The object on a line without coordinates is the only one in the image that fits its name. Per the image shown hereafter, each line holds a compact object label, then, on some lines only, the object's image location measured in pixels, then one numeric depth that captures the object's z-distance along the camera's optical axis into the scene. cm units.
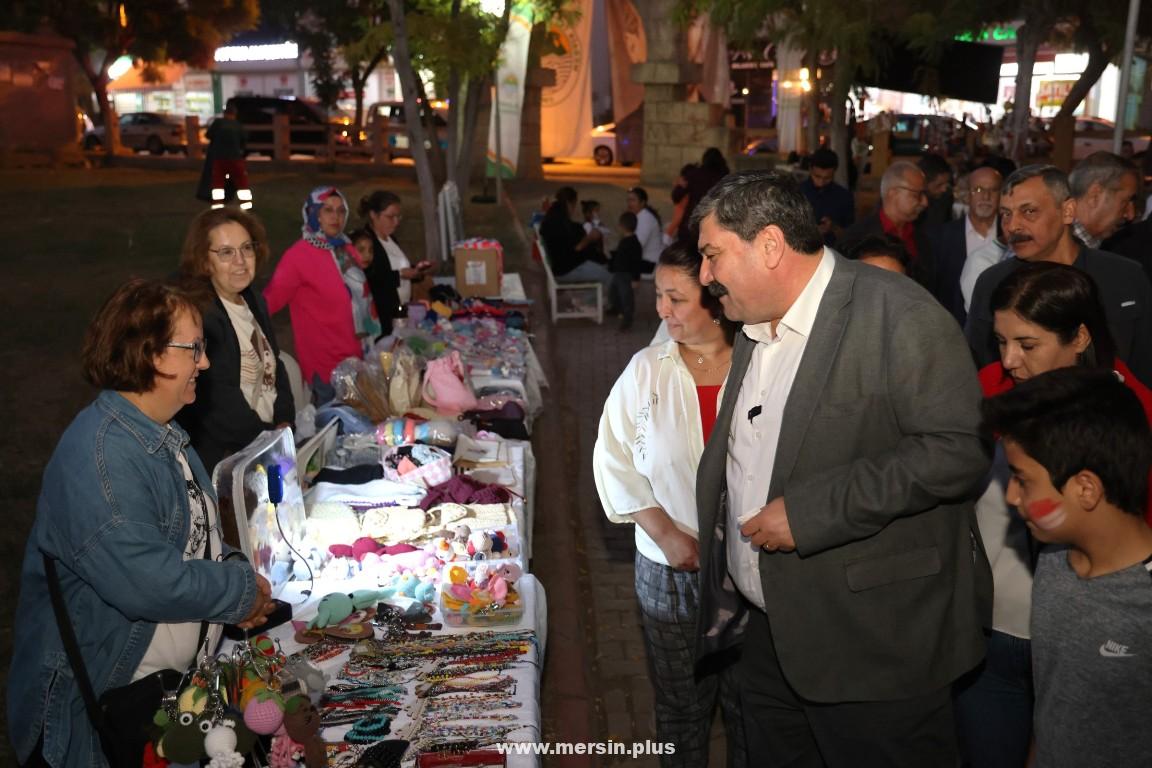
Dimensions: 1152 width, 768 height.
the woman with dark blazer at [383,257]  791
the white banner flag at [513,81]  2288
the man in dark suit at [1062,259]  391
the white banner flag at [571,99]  2923
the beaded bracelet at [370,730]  298
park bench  1289
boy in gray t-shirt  225
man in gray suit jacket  244
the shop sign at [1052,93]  3975
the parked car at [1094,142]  2712
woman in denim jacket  263
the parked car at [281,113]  3005
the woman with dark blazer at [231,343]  455
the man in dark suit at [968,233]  647
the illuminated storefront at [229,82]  4881
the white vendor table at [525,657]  302
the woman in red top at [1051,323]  293
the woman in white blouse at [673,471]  341
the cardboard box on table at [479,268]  1062
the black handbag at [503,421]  630
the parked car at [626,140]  3228
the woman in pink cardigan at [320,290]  638
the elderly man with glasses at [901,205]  614
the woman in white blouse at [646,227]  1324
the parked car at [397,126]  2884
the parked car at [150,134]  3338
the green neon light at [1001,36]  3652
